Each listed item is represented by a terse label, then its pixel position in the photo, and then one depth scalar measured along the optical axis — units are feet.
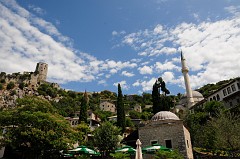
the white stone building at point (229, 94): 132.36
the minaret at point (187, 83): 175.83
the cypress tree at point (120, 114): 130.46
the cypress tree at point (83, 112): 143.22
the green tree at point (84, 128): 117.44
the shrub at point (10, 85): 292.14
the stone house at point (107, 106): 286.05
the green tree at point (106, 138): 78.69
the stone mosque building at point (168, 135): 73.97
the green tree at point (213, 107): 121.80
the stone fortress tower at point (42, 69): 388.94
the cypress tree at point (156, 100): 144.05
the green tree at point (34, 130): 60.05
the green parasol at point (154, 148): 63.55
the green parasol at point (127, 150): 65.80
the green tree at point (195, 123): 103.90
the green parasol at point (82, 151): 66.03
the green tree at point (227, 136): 73.61
